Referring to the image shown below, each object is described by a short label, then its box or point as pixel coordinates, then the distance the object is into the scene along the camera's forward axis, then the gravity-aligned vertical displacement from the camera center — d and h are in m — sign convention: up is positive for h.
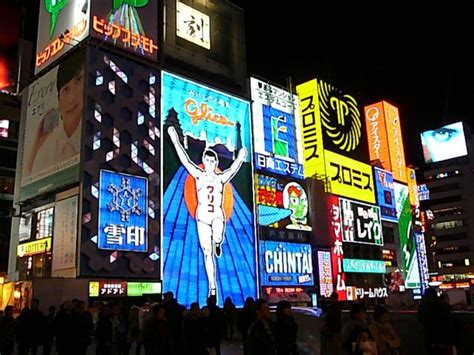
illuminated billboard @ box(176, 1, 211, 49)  34.69 +18.38
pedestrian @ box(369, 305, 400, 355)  6.11 -0.46
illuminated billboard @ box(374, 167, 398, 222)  50.06 +9.55
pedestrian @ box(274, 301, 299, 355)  7.17 -0.49
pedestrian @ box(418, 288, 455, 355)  7.18 -0.46
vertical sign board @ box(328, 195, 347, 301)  39.88 +3.90
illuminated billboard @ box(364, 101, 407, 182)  54.75 +16.36
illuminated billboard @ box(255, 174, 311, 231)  34.66 +6.45
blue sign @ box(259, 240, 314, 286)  33.50 +2.23
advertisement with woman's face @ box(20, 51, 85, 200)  26.89 +9.62
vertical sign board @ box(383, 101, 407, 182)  55.12 +15.95
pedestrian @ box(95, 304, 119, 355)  10.73 -0.62
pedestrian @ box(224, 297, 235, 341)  18.02 -0.60
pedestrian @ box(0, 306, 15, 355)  9.61 -0.40
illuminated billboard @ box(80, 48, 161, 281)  25.24 +6.61
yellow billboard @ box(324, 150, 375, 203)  43.50 +10.17
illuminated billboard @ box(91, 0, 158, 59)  28.80 +15.79
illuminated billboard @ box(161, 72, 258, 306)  28.83 +6.11
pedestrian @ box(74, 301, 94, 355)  9.04 -0.42
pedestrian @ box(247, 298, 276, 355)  5.32 -0.39
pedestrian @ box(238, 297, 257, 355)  12.39 -0.40
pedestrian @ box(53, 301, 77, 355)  8.93 -0.47
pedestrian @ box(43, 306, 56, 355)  11.18 -0.66
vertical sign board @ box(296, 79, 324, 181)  43.03 +13.68
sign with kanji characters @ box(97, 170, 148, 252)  25.55 +4.54
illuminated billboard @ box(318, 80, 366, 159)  44.28 +15.27
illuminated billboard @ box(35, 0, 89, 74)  28.88 +15.90
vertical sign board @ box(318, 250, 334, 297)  37.87 +1.69
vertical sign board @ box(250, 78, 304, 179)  35.97 +11.83
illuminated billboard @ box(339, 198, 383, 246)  43.19 +6.16
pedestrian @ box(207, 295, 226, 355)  10.64 -0.41
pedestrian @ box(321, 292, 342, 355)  6.62 -0.47
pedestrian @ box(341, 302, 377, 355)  5.60 -0.45
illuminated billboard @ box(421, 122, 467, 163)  80.19 +22.94
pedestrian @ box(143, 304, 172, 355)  7.00 -0.43
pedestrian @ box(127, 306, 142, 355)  12.10 -0.51
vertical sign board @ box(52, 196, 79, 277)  25.20 +3.52
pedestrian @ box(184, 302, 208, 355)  8.11 -0.51
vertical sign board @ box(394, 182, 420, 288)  53.09 +5.72
